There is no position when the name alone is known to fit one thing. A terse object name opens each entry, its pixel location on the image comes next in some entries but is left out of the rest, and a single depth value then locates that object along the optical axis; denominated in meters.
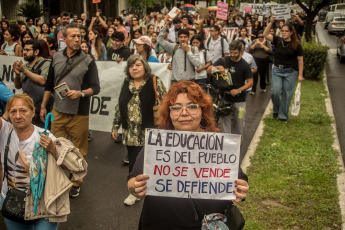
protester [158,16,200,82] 7.26
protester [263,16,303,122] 8.16
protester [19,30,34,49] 9.76
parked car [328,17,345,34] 37.84
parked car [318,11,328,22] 57.56
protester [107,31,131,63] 7.70
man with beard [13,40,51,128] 5.54
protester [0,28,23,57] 8.44
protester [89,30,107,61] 8.95
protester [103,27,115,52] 11.31
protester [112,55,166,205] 4.90
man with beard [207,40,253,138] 6.71
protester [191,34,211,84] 7.89
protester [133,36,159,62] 6.44
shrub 13.66
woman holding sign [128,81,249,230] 2.58
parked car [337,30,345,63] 19.11
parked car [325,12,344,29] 42.46
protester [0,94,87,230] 3.11
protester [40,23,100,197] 5.07
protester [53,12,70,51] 12.62
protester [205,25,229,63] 9.99
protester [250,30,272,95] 11.42
